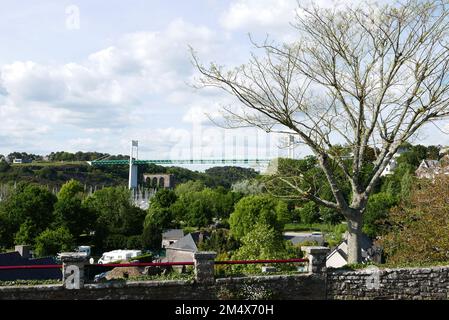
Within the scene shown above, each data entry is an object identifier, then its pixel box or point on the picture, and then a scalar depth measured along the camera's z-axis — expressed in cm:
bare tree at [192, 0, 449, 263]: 1193
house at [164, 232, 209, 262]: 4203
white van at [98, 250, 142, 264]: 4362
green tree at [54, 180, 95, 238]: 4997
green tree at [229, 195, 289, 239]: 4850
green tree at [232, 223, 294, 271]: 2777
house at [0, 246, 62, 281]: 1936
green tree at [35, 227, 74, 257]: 4195
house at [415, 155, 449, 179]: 2194
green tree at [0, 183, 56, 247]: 4634
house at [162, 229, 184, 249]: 5300
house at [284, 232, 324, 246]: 4787
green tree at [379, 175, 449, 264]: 1680
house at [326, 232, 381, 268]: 3492
